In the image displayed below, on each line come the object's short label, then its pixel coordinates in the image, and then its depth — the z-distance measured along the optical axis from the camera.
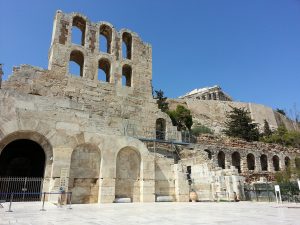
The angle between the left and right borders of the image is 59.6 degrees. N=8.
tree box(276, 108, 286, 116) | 67.64
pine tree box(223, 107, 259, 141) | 39.72
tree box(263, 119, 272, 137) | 45.20
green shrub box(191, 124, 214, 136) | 38.44
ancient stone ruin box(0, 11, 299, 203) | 13.91
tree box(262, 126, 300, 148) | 40.22
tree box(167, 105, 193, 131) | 35.31
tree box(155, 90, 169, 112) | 41.06
